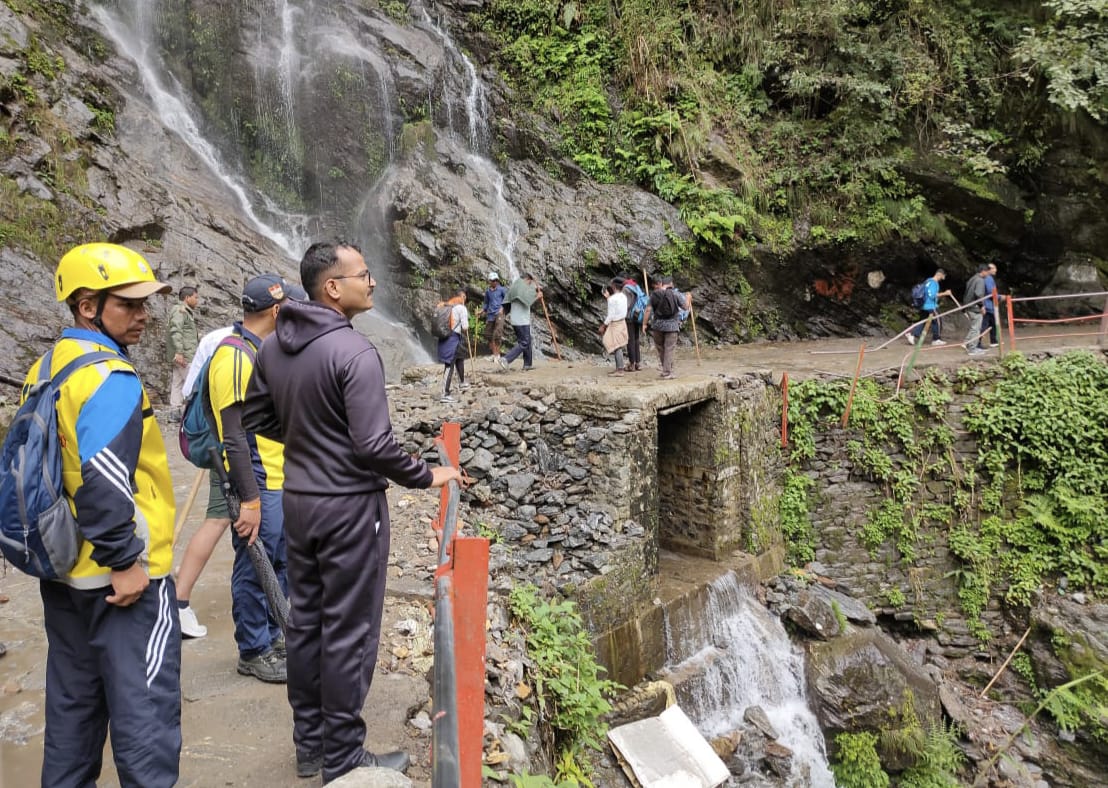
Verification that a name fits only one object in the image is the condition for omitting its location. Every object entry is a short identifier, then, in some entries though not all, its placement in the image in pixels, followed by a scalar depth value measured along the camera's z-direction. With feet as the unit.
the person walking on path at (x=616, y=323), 31.09
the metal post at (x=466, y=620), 6.53
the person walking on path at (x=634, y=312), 31.82
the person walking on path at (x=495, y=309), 34.60
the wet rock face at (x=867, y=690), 25.23
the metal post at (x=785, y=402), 31.81
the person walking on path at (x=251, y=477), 10.43
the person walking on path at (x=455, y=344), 28.84
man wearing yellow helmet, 6.61
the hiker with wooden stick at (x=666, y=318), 28.48
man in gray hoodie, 7.48
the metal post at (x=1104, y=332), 33.37
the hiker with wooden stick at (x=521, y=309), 32.09
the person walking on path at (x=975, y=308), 33.55
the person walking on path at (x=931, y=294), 36.65
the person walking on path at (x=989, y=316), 33.68
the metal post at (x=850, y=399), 31.89
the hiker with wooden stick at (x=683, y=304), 28.76
